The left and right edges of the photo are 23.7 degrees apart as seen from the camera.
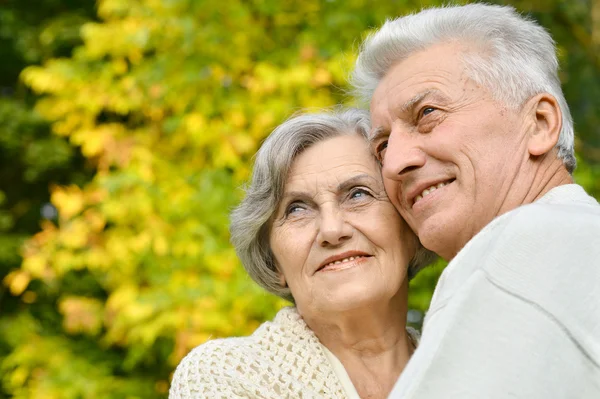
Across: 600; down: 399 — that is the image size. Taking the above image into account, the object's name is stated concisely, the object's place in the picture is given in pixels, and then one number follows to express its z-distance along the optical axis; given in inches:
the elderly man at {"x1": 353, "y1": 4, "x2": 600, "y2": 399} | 34.7
